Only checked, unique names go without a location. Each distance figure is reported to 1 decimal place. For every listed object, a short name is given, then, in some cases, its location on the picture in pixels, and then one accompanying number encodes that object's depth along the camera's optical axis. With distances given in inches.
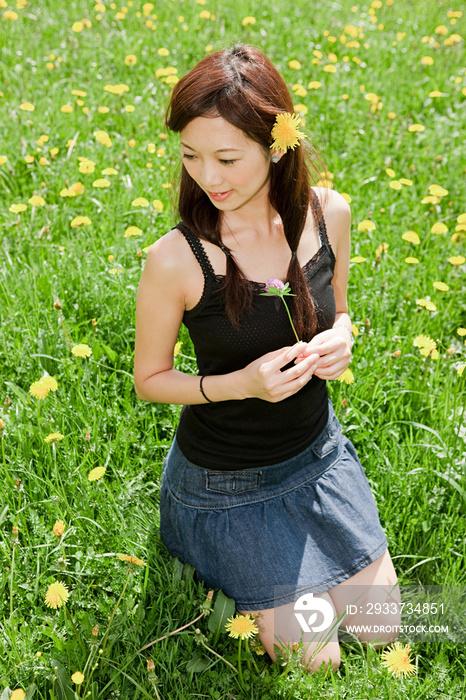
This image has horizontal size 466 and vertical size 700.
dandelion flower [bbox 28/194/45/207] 103.7
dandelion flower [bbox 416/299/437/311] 91.6
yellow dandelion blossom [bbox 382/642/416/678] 58.3
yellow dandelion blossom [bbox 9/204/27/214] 101.8
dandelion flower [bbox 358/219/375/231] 104.2
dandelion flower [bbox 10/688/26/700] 58.3
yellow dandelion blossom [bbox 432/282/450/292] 98.7
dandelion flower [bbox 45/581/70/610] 61.2
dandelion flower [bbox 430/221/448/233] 108.0
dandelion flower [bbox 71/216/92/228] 97.7
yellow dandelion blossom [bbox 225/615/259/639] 63.6
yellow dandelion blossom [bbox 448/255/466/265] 100.3
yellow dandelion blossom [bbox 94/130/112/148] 115.3
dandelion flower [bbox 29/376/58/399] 77.0
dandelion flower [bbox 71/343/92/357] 83.4
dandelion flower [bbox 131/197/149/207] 102.7
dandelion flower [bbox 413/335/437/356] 88.2
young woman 61.9
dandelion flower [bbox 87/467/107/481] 71.5
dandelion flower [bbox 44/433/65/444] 71.2
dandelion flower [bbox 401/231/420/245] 104.4
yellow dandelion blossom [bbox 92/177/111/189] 104.1
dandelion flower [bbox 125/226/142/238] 97.5
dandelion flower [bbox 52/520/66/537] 62.4
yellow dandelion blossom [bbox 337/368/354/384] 85.2
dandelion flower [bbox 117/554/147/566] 62.6
